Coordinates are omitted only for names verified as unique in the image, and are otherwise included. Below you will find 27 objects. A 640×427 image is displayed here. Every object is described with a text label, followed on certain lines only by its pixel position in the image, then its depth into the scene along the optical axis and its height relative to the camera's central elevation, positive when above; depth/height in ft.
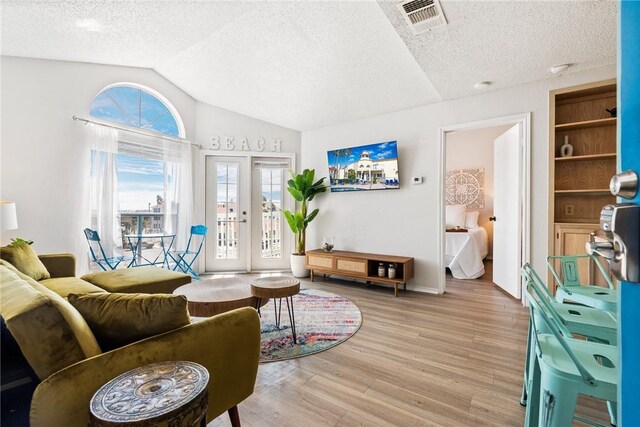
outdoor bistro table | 13.21 -1.91
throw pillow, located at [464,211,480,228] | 19.27 -0.46
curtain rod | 11.82 +3.82
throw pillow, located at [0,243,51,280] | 7.91 -1.36
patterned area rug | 7.74 -3.68
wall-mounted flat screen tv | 13.58 +2.25
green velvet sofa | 3.01 -1.74
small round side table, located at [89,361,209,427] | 2.59 -1.82
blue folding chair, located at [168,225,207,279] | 14.54 -2.12
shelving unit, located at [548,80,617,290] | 9.53 +1.73
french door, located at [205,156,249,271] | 16.85 -0.17
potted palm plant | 15.53 +0.07
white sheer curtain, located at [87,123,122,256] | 12.05 +1.23
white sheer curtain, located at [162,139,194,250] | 14.89 +1.12
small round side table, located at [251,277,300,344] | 7.55 -2.04
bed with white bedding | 15.54 -2.38
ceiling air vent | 6.89 +5.01
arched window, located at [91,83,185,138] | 12.99 +5.10
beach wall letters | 16.58 +4.00
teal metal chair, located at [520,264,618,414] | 4.64 -1.89
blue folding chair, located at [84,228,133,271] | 11.44 -1.87
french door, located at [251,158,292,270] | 17.13 -0.17
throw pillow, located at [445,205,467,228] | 19.40 -0.19
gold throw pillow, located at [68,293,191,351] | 3.80 -1.39
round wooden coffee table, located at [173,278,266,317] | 6.41 -2.04
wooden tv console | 12.61 -2.54
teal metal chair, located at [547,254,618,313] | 5.04 -1.63
